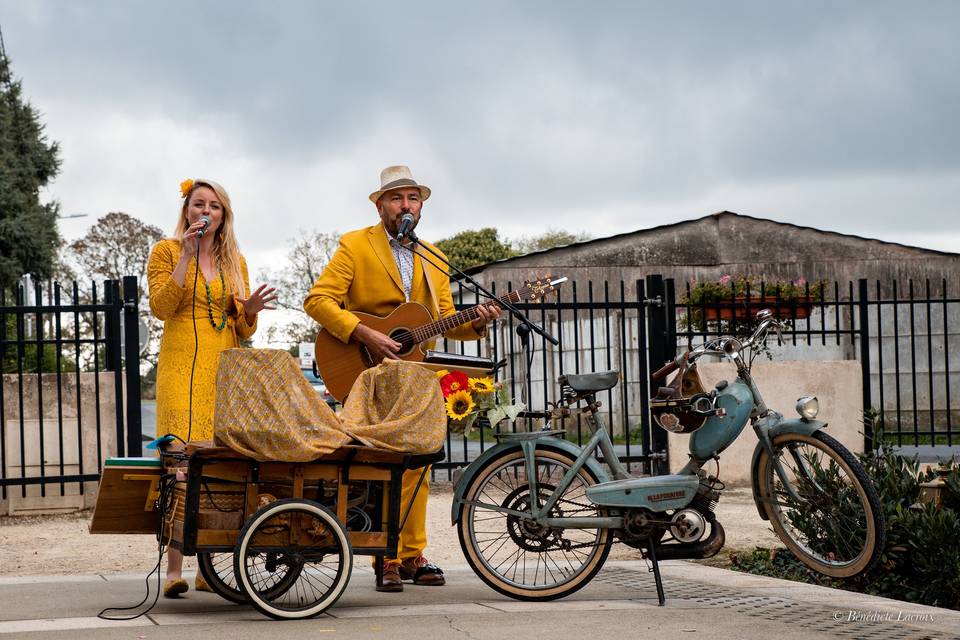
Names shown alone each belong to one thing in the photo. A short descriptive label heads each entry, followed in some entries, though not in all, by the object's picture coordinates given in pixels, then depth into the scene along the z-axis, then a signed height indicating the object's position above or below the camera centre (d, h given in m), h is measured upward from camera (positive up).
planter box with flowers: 12.07 +0.10
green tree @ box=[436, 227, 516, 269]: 55.25 +3.28
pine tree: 39.81 +4.90
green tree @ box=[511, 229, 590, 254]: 63.78 +4.13
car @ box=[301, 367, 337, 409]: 33.48 -1.79
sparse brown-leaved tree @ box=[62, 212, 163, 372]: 54.16 +3.59
